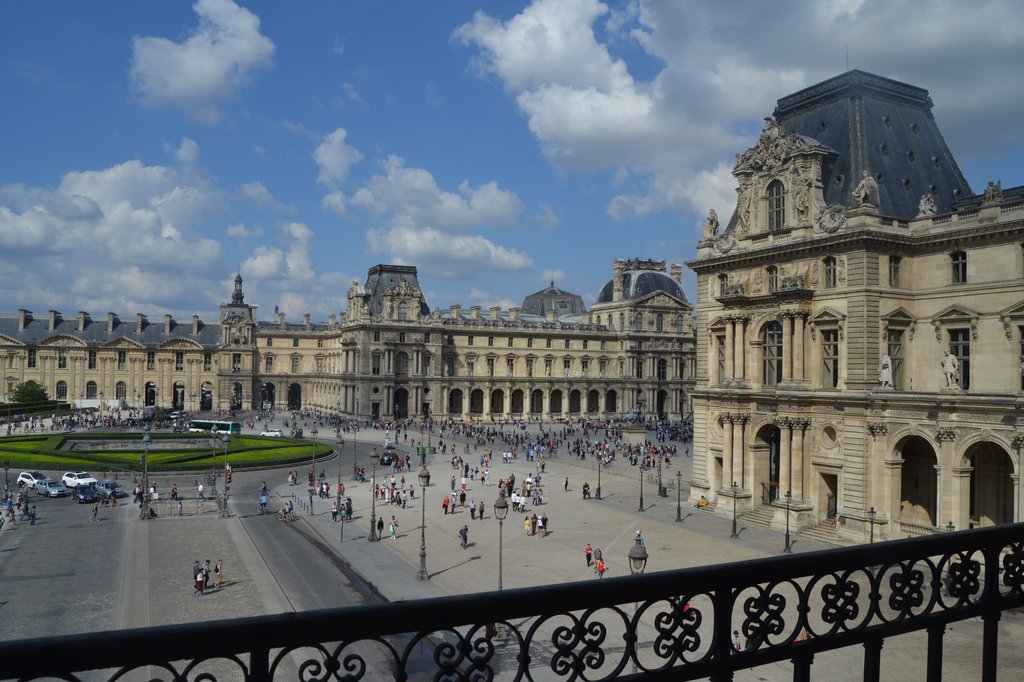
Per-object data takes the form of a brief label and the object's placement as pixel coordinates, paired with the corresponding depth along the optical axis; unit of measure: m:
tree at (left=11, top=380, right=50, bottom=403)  101.69
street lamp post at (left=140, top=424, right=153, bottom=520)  42.78
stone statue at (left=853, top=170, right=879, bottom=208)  37.84
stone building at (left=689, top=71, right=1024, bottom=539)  34.38
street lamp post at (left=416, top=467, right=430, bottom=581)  31.80
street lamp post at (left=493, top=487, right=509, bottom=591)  30.33
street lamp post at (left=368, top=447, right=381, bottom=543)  38.84
